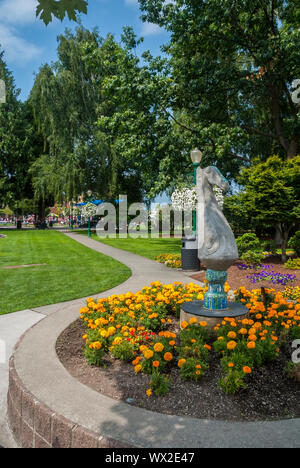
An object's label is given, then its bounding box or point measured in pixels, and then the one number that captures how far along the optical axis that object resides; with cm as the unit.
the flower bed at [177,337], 296
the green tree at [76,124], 2611
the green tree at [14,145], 3644
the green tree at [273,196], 1026
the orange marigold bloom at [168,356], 304
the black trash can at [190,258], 1075
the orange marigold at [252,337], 321
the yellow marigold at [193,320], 369
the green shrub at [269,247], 1225
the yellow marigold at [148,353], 299
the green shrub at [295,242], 1085
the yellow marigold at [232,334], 321
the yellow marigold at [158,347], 311
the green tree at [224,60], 1252
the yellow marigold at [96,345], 331
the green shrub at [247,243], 1052
